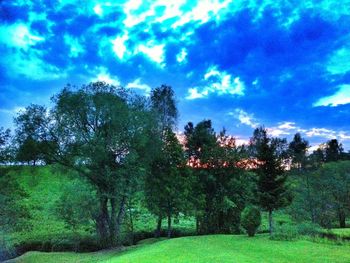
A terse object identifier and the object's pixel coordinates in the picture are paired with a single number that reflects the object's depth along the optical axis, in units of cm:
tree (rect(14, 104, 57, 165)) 3928
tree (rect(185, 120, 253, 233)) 4822
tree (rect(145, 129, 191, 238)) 4447
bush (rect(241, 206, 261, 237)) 3875
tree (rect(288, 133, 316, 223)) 5261
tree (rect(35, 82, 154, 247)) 3953
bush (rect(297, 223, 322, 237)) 3957
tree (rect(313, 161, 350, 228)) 5291
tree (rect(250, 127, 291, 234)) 4125
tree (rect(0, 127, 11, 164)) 3790
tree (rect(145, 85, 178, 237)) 4438
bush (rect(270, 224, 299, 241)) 3603
